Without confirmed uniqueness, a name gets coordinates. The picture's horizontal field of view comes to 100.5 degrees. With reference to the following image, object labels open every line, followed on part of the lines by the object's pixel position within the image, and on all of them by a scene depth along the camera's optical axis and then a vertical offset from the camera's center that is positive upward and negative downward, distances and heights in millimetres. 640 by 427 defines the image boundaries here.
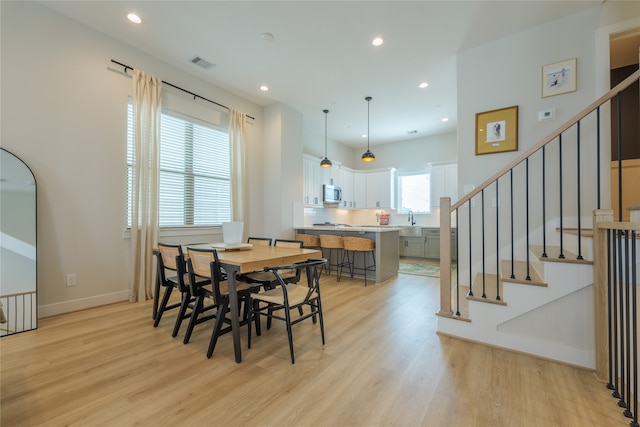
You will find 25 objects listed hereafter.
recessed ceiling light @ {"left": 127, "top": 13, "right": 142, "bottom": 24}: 2893 +2172
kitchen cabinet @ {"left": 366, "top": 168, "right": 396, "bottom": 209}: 7520 +755
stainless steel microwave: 6586 +528
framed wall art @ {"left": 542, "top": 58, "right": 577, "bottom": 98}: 2857 +1519
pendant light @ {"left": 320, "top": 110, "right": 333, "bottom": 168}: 5596 +1157
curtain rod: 3338 +1872
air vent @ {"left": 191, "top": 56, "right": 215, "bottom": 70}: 3703 +2171
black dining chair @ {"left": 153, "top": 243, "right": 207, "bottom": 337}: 2387 -626
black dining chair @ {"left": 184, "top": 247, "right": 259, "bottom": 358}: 2053 -637
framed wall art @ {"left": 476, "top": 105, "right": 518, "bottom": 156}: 3139 +1032
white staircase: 1924 -775
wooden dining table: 1966 -376
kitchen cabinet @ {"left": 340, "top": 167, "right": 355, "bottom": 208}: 7523 +820
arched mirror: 2457 -313
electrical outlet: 2936 -726
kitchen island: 4375 -470
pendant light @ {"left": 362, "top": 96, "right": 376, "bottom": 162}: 5469 +1204
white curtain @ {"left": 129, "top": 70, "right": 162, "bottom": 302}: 3375 +424
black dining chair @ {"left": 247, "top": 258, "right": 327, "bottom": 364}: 1980 -662
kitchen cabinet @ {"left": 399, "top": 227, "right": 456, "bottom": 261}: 6602 -754
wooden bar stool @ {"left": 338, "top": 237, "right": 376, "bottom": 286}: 4270 -577
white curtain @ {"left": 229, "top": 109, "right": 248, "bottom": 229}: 4598 +879
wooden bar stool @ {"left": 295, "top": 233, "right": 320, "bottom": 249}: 4836 -455
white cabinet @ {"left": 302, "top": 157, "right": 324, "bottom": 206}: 6031 +806
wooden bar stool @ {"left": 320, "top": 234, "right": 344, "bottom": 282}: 4543 -480
